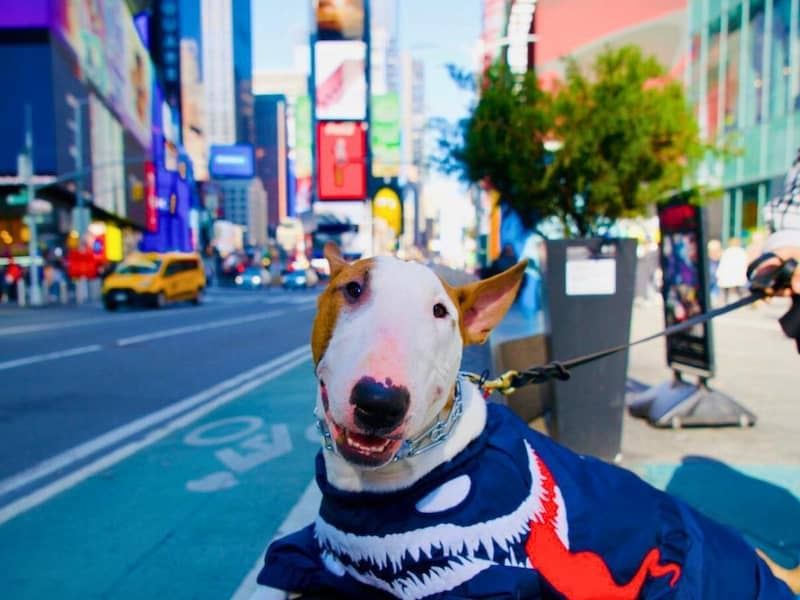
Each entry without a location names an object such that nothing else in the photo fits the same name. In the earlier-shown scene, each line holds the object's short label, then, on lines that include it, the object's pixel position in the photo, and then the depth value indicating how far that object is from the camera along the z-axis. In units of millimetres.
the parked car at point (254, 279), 51500
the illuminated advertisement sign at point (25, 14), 36531
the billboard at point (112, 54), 40781
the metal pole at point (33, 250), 26047
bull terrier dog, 1502
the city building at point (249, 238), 181475
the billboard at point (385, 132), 93875
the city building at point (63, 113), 37062
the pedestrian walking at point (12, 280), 30203
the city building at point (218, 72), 154375
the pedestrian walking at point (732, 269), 17375
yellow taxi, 22844
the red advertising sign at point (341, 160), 66625
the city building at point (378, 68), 182212
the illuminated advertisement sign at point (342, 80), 66625
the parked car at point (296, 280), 49438
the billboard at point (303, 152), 132362
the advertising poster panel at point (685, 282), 5289
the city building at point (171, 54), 89688
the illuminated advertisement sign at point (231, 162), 118125
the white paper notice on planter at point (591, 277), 4359
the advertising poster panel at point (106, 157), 45188
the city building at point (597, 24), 33719
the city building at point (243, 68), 161250
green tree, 5195
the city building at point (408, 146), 143775
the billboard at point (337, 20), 68312
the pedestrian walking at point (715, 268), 19609
